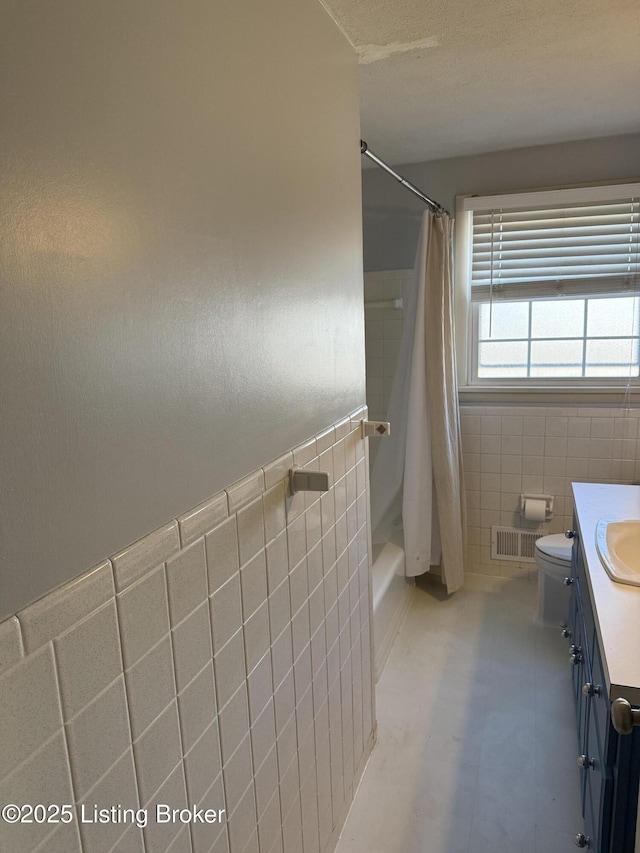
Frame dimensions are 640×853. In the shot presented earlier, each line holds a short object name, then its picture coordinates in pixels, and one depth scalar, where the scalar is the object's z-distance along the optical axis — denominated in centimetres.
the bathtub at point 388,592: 249
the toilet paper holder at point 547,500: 305
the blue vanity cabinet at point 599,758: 111
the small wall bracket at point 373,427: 186
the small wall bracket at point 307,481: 130
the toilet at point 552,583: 266
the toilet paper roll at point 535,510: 303
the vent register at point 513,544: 315
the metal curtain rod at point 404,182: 200
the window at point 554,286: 288
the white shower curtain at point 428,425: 285
